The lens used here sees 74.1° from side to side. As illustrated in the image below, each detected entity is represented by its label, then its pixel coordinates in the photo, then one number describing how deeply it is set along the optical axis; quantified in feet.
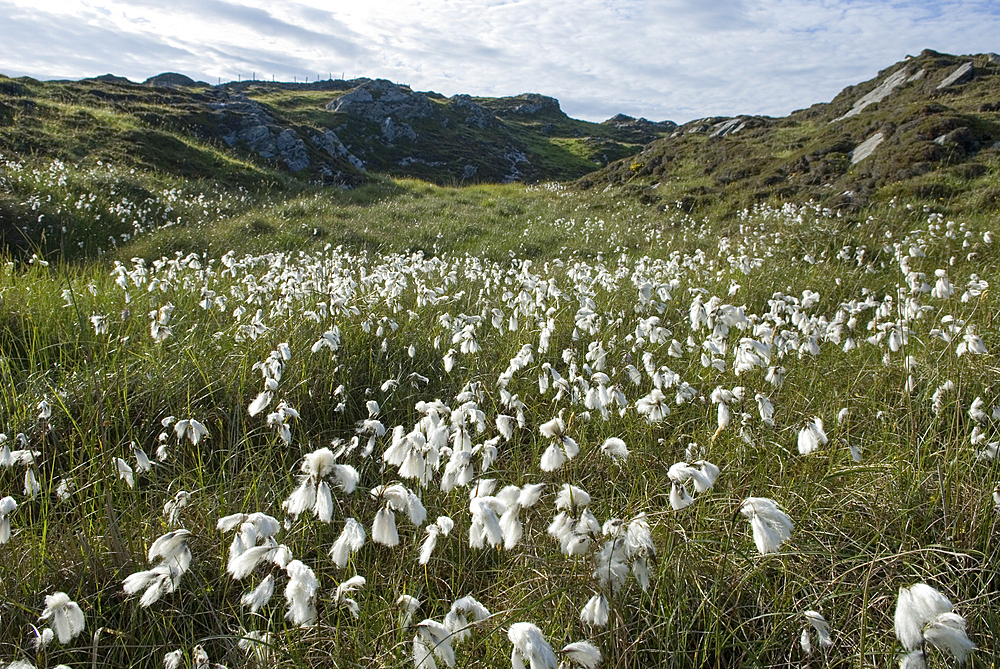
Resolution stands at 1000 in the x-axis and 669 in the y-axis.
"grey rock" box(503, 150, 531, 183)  128.36
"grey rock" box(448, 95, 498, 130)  174.85
